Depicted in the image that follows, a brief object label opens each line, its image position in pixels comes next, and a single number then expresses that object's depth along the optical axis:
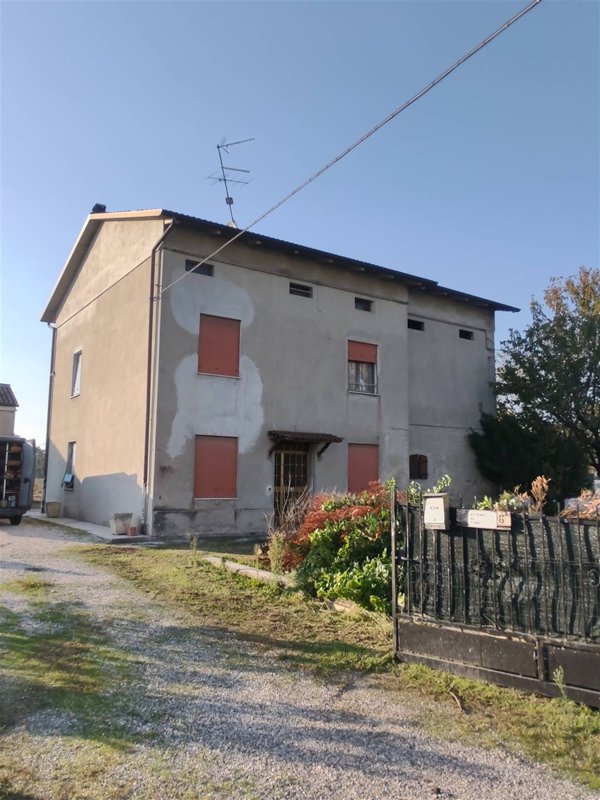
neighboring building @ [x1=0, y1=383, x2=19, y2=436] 34.56
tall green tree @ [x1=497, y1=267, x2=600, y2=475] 19.97
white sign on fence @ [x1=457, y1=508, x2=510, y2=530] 4.45
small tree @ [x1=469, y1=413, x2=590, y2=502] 19.23
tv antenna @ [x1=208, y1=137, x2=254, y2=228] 17.69
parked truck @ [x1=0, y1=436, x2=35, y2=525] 15.93
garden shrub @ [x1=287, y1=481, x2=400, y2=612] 6.39
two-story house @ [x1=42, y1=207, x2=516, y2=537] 14.48
